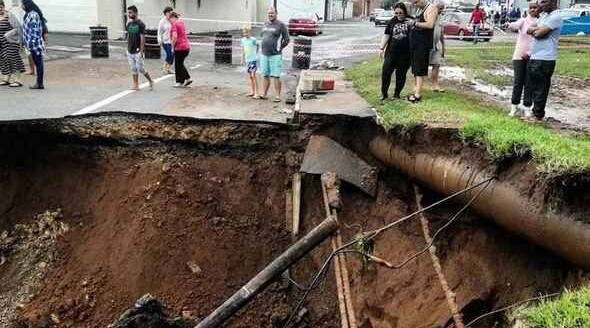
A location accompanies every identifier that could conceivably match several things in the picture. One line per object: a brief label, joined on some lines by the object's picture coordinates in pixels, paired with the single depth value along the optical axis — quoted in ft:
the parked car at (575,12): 101.19
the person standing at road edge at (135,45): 38.17
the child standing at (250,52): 37.63
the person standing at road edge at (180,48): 40.98
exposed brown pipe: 14.49
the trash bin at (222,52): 60.73
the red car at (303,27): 102.58
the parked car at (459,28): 96.06
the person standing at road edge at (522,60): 26.63
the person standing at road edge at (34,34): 37.37
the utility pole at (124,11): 77.02
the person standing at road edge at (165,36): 46.83
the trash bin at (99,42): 59.06
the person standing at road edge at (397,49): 28.78
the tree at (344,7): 208.13
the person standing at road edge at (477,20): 94.21
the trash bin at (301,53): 56.80
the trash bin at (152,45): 61.21
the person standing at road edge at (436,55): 33.37
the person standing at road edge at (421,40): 27.81
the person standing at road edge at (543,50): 25.09
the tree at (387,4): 263.45
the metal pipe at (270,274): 12.71
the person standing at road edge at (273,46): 35.63
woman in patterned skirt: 39.17
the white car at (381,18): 153.18
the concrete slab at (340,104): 27.25
